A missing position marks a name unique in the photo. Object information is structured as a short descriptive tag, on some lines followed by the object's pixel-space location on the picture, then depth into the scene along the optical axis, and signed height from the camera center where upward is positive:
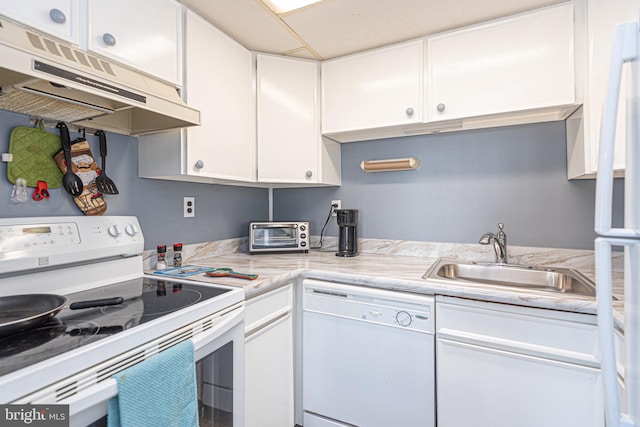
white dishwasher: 1.35 -0.69
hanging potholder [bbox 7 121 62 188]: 1.13 +0.21
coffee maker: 1.97 -0.14
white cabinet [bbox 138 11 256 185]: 1.44 +0.47
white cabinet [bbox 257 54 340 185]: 1.86 +0.55
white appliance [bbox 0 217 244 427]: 0.65 -0.31
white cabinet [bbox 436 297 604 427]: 1.09 -0.60
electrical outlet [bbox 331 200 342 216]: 2.27 +0.04
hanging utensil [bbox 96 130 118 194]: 1.37 +0.16
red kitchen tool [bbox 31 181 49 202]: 1.18 +0.08
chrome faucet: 1.70 -0.17
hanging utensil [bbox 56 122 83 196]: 1.25 +0.20
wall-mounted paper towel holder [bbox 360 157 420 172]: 1.93 +0.30
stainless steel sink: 1.42 -0.33
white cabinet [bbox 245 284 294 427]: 1.31 -0.68
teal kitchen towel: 0.71 -0.46
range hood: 0.81 +0.40
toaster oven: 2.09 -0.17
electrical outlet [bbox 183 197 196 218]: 1.80 +0.03
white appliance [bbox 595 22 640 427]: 0.59 -0.05
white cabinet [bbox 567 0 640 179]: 1.24 +0.60
